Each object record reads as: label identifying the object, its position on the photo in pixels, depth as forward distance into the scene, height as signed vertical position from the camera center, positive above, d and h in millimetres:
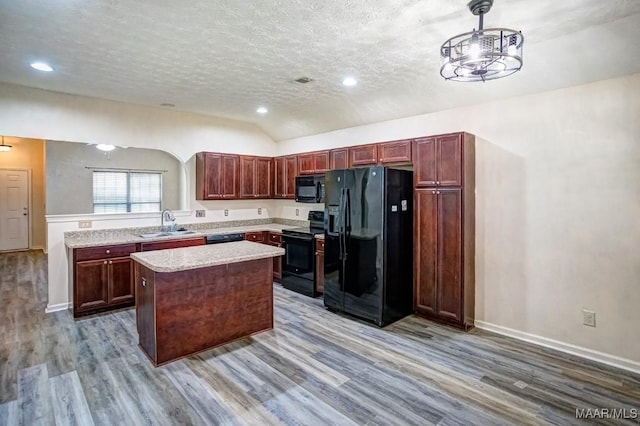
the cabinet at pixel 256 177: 5938 +607
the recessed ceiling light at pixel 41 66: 3352 +1448
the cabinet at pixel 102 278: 4125 -826
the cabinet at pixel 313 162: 5352 +777
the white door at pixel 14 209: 8094 +79
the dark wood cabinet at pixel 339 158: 5047 +779
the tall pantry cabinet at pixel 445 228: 3762 -199
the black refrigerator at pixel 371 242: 3906 -380
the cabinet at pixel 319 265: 4867 -774
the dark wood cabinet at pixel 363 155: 4653 +769
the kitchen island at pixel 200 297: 2980 -814
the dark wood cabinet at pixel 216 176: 5488 +576
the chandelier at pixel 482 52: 1953 +919
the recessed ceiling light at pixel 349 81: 3754 +1432
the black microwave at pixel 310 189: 5535 +362
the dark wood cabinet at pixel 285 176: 5938 +619
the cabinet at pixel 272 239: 5627 -476
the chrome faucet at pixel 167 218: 5234 -101
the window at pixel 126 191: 4988 +305
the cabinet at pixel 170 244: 4539 -448
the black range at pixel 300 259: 5004 -723
